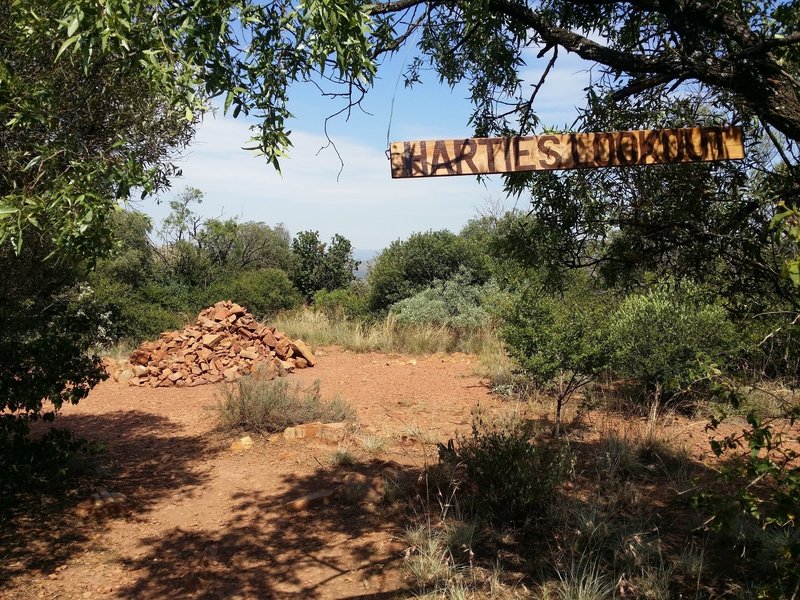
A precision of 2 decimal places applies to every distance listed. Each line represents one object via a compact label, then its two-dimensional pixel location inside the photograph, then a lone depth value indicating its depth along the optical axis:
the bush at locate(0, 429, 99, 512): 4.99
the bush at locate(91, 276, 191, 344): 14.34
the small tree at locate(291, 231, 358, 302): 22.06
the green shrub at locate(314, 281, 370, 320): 16.70
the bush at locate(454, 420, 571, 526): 4.68
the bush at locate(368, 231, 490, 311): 15.77
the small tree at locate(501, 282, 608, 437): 7.21
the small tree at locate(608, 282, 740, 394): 7.96
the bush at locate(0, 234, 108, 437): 4.93
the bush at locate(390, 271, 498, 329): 14.31
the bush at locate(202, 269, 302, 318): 17.42
